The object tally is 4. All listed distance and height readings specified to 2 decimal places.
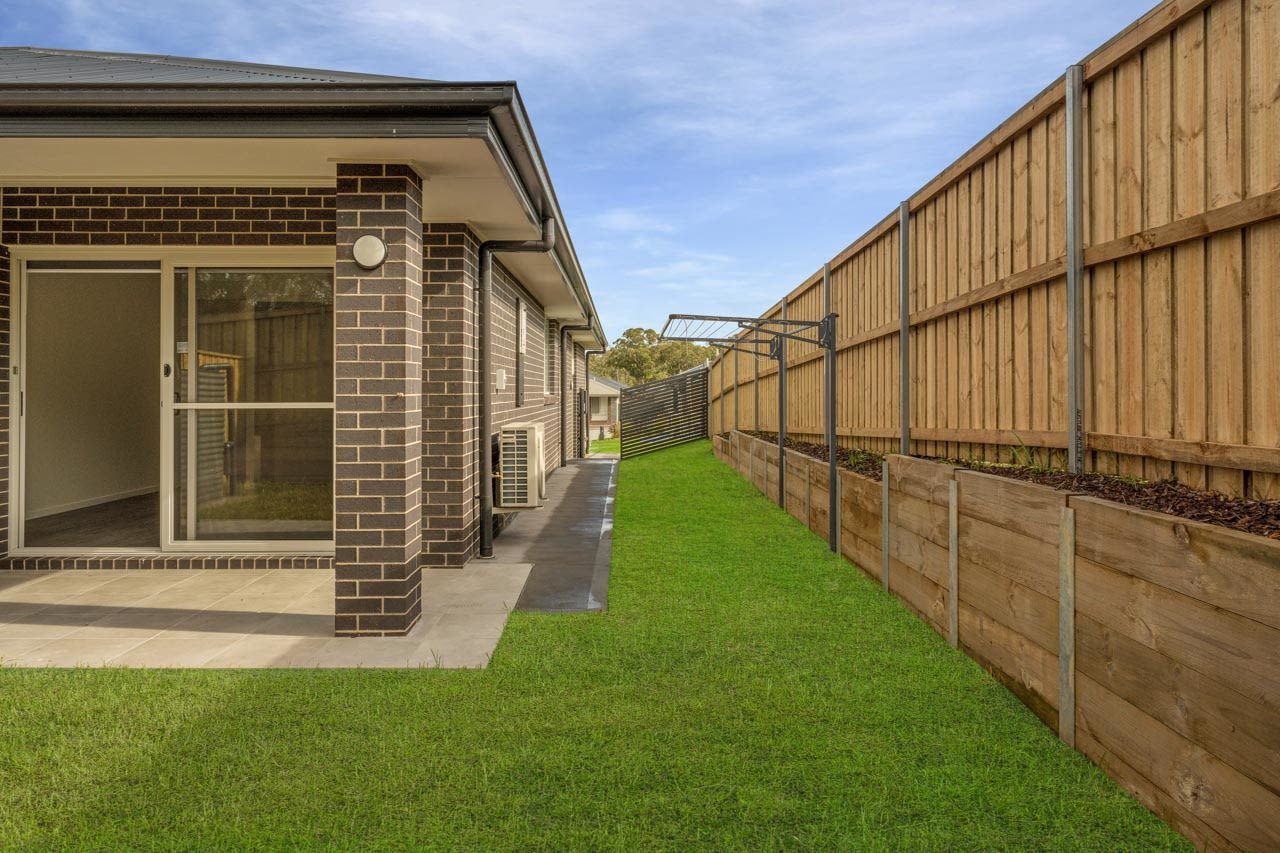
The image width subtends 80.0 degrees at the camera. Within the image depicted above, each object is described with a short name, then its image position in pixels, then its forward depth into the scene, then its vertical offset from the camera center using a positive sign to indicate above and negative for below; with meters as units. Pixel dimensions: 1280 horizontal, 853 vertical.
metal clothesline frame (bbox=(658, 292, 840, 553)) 5.93 +0.89
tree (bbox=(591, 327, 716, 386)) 49.84 +4.89
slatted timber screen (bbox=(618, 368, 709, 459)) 17.86 +0.44
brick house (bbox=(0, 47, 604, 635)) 3.57 +0.94
